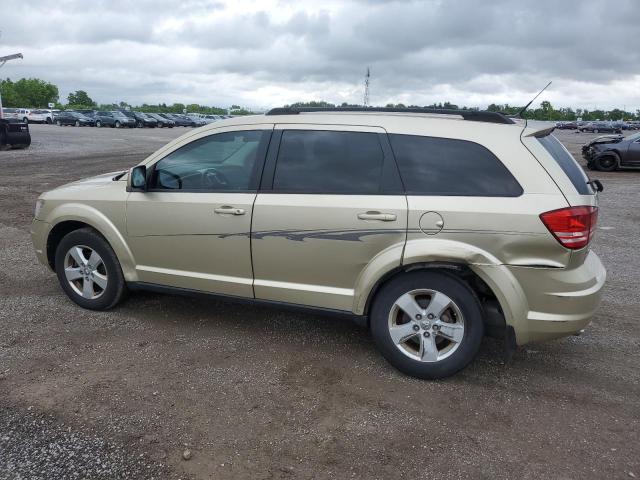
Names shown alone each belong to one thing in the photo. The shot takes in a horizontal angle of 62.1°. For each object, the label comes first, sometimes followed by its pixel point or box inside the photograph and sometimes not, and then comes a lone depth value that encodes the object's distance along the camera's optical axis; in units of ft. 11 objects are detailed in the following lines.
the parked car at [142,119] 165.89
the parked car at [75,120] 160.97
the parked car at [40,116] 173.21
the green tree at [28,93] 394.93
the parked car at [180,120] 182.65
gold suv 11.07
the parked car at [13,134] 68.08
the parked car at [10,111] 167.79
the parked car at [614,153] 57.16
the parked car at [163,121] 175.25
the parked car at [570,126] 276.82
